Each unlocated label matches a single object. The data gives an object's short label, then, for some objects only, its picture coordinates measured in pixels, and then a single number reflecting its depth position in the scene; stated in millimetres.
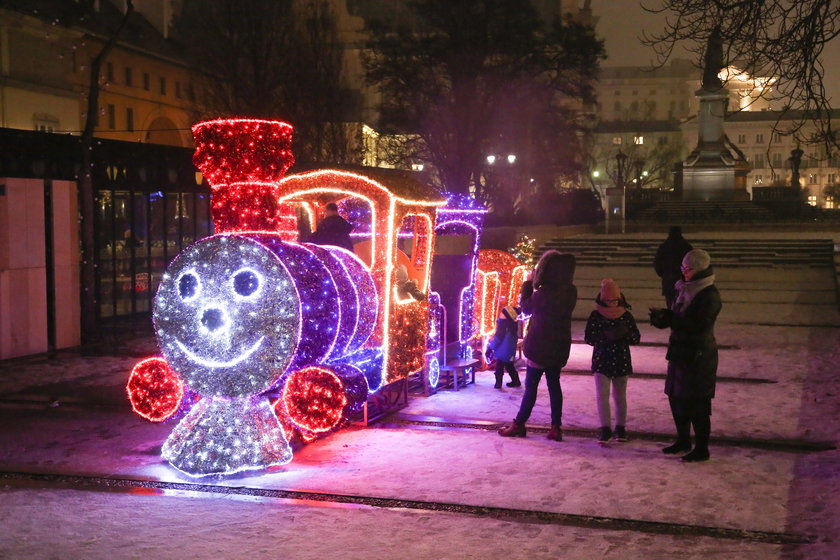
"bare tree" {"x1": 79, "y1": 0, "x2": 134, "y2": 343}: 15297
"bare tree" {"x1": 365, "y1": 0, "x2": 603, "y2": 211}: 31938
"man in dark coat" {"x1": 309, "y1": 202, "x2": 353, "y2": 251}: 9523
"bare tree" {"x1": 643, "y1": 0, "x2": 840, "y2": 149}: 8570
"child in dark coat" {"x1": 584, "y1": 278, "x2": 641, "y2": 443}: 8508
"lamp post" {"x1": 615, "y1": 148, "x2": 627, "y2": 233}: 43344
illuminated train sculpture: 7535
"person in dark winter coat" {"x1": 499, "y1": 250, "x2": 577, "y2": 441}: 8617
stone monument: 47156
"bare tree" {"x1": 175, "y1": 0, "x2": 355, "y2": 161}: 28125
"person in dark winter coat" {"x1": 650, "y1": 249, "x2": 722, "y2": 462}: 7777
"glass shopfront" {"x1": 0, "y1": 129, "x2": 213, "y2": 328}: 15586
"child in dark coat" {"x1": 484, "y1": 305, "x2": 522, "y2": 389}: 11398
